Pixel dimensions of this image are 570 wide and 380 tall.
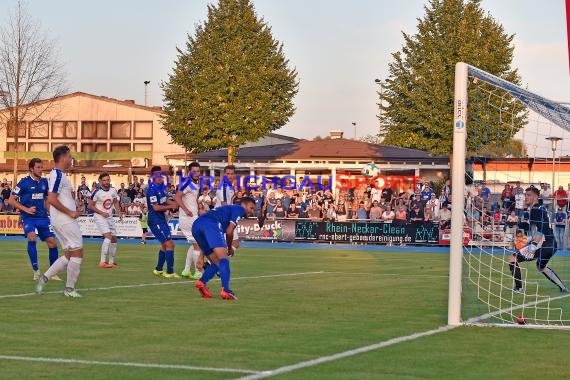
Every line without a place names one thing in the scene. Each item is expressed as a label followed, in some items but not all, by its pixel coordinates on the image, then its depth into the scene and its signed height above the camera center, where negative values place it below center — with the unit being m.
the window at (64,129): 90.31 +5.93
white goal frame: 13.77 +0.45
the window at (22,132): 80.89 +5.36
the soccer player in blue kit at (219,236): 16.41 -0.47
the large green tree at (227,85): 63.44 +7.06
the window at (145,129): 88.19 +5.95
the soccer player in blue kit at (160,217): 22.22 -0.28
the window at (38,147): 90.75 +4.44
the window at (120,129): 88.81 +5.92
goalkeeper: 19.44 -0.48
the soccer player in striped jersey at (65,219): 16.38 -0.27
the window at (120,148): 88.75 +4.42
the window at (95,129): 89.81 +5.95
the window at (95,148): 90.00 +4.42
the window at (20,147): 89.80 +4.40
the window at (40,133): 89.12 +5.55
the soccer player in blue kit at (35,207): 21.08 -0.13
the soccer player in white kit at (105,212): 25.41 -0.23
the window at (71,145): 90.01 +4.63
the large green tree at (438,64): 58.28 +7.91
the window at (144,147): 87.94 +4.48
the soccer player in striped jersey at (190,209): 20.98 -0.10
